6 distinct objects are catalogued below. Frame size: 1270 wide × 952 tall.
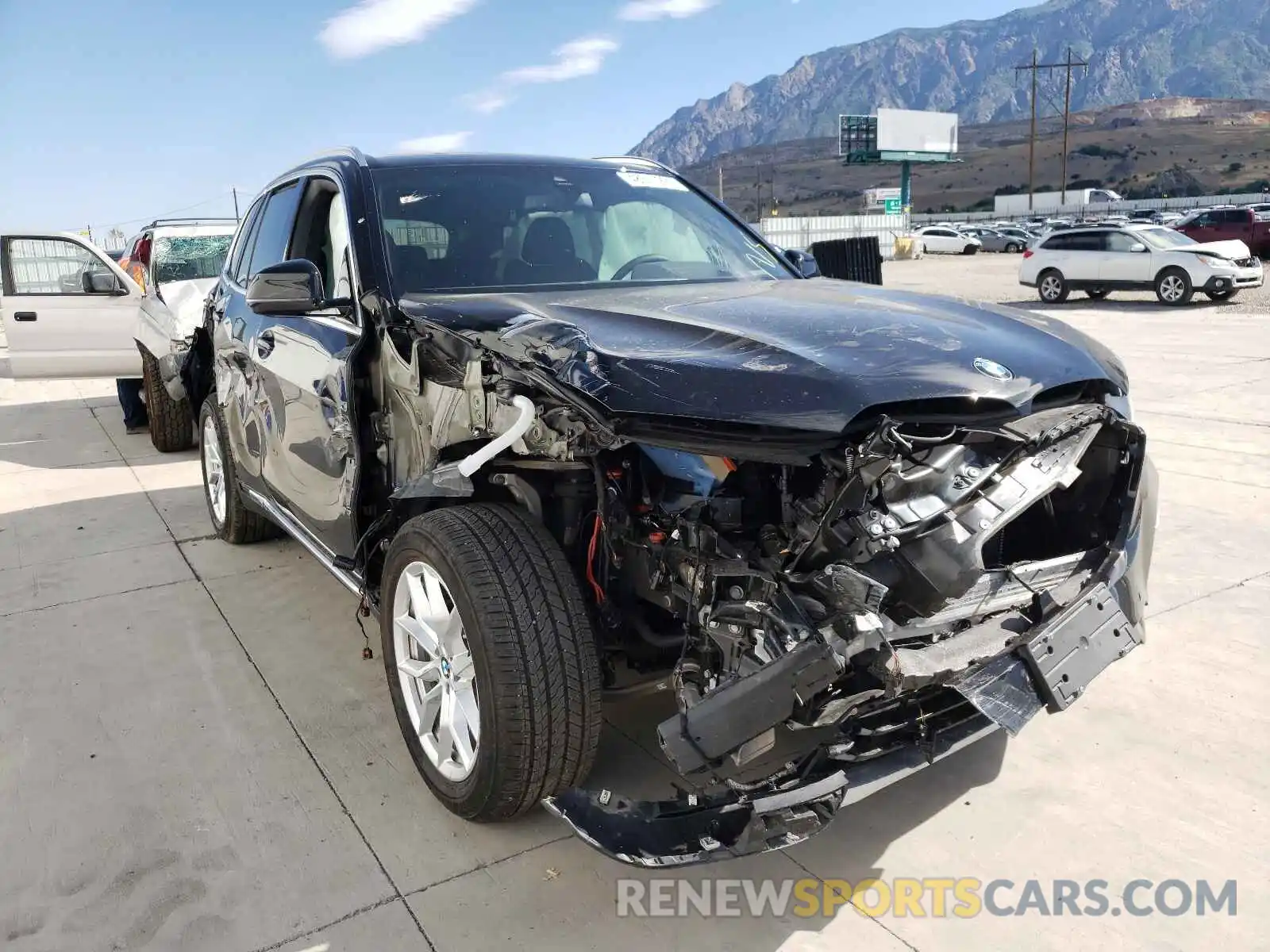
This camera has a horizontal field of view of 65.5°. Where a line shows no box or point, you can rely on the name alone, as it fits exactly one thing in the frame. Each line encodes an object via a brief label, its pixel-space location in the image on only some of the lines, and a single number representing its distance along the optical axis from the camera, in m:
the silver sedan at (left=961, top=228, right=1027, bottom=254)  47.60
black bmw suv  2.20
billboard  79.06
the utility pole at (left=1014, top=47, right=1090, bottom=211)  74.69
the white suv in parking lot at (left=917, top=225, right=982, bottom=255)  46.44
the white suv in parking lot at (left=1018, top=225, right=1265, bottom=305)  18.23
